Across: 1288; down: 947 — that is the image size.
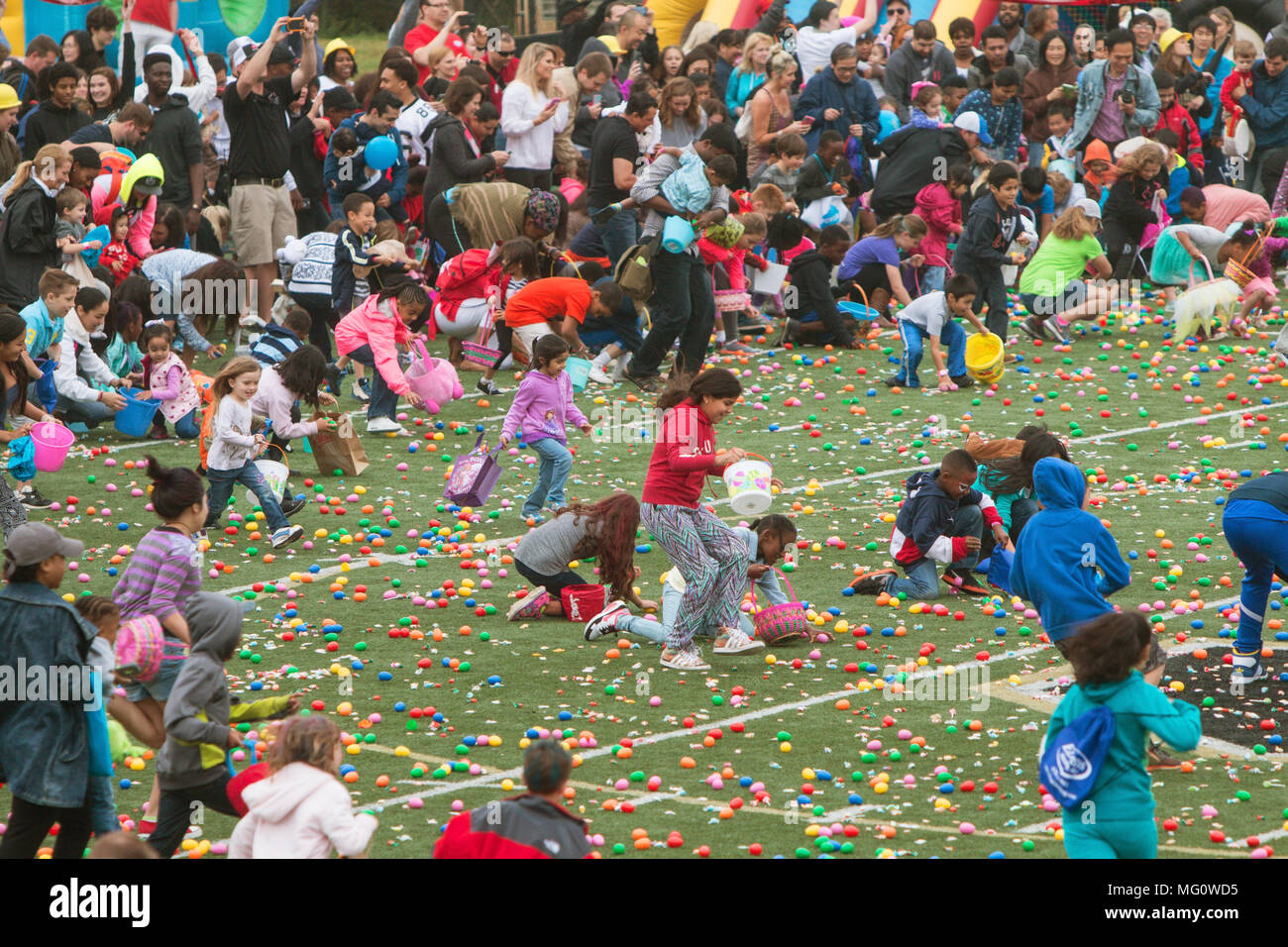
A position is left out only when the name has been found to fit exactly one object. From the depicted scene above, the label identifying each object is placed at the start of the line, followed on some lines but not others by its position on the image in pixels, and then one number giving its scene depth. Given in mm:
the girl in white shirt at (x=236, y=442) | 12273
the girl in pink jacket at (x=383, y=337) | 15250
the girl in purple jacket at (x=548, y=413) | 12773
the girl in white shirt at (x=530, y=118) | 19188
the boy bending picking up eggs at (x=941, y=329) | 16766
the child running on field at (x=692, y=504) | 9898
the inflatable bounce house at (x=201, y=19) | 24172
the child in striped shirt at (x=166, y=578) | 8062
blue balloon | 18703
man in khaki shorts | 18016
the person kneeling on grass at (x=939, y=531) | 11141
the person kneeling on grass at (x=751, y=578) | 10336
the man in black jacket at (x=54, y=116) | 17625
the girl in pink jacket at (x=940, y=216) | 19469
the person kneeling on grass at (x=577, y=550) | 10672
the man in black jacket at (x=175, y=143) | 18500
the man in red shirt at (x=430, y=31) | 22359
